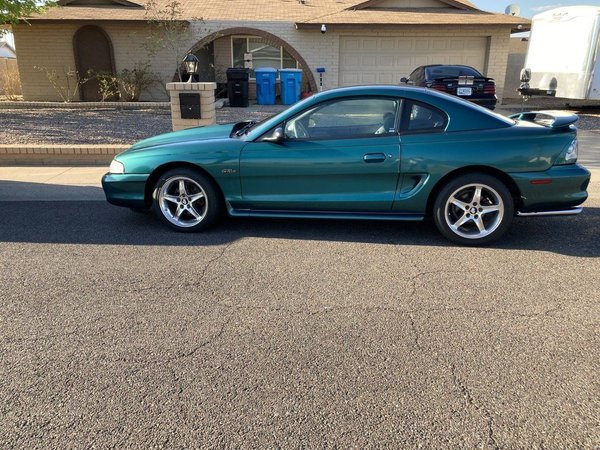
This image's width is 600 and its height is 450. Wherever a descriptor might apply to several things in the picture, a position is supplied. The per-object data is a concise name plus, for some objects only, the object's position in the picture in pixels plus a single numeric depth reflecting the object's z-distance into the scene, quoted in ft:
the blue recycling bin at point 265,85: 52.08
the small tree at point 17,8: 36.81
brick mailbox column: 26.84
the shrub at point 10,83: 60.80
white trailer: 43.50
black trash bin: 48.57
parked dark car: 39.93
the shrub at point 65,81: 53.83
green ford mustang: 14.40
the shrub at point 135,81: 52.03
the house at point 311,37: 52.24
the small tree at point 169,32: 51.21
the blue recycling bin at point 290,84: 52.42
